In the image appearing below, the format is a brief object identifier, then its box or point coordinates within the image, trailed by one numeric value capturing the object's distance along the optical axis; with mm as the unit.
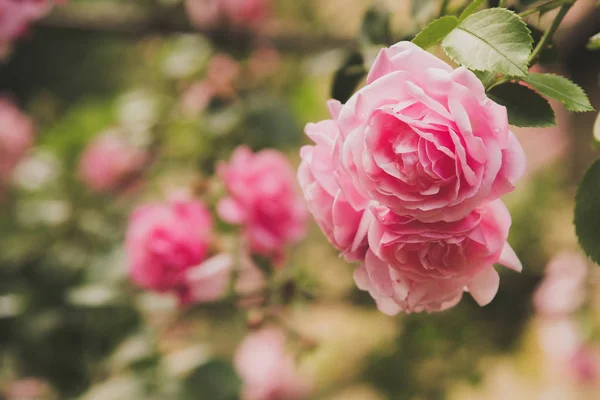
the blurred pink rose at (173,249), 1053
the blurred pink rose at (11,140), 2005
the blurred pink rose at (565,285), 1416
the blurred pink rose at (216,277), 1059
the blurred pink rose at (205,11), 1580
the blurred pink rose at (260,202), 1107
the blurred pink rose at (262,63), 1807
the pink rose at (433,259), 664
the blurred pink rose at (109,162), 1745
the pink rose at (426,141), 645
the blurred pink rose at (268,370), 1901
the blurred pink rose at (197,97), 1503
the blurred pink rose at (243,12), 1601
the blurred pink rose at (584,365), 1574
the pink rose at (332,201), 680
